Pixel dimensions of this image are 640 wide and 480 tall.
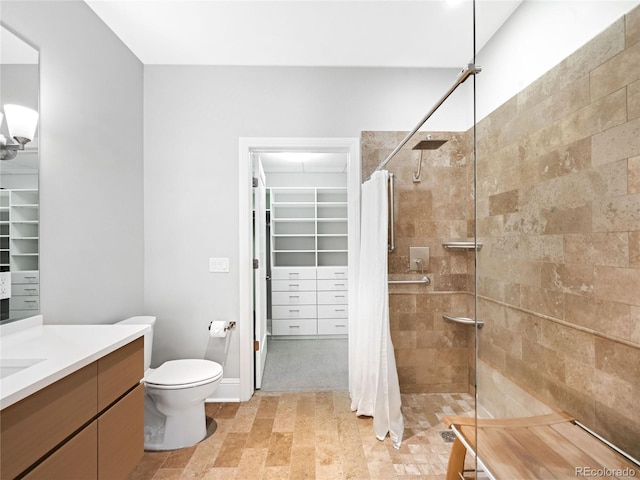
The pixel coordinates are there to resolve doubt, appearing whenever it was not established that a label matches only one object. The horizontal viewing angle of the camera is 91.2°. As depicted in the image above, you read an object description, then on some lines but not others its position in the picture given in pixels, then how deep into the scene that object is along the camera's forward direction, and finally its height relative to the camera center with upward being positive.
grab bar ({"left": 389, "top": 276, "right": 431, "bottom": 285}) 2.50 -0.30
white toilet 1.89 -0.99
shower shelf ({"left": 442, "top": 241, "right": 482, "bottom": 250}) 2.21 -0.01
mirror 1.35 +0.21
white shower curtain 2.01 -0.60
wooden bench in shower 0.57 -0.44
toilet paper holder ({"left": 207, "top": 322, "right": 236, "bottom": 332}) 2.44 -0.64
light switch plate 2.52 -0.16
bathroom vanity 0.85 -0.51
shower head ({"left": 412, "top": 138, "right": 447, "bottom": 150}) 2.18 +0.72
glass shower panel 0.55 +0.03
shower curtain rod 1.03 +0.60
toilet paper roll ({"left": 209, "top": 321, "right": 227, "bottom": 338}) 2.37 -0.64
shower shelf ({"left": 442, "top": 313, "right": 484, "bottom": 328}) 2.41 -0.60
